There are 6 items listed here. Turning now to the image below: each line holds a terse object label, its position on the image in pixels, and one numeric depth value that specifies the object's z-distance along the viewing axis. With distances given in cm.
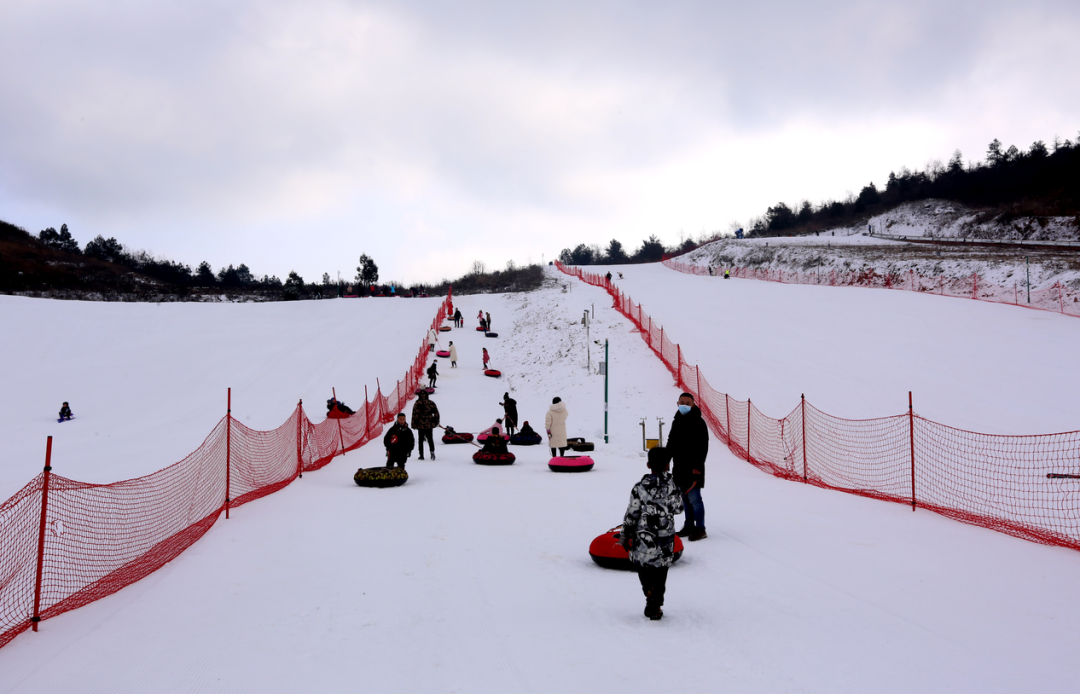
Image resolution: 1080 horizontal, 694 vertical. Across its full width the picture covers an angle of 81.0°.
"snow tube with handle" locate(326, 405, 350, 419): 1922
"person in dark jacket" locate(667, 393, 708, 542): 811
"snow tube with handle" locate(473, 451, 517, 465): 1515
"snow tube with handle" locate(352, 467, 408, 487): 1236
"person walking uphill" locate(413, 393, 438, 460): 1630
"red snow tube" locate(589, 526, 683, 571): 734
